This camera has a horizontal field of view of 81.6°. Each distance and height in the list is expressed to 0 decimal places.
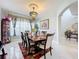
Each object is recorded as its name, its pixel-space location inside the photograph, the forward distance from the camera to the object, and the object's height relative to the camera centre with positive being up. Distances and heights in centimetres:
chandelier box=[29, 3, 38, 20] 196 +78
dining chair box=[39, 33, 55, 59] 156 -48
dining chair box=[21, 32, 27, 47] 196 -56
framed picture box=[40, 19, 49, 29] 196 +19
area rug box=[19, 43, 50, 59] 153 -94
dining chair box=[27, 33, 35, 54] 174 -72
